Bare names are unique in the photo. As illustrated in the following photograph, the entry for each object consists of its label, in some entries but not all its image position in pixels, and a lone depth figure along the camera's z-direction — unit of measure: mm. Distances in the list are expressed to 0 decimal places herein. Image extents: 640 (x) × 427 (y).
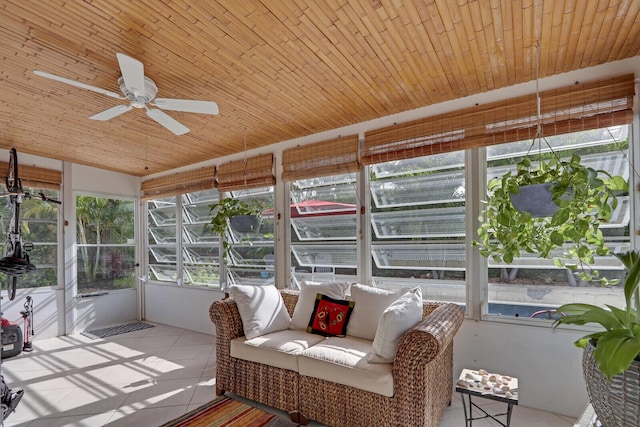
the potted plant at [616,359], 1132
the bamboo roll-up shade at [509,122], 2311
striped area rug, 2404
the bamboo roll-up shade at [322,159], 3463
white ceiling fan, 1844
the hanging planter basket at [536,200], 1824
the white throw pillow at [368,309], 2752
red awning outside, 3592
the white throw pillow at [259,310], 2885
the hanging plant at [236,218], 3527
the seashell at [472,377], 2109
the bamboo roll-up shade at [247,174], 4100
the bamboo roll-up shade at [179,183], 4742
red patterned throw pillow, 2867
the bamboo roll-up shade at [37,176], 4200
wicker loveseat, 1994
